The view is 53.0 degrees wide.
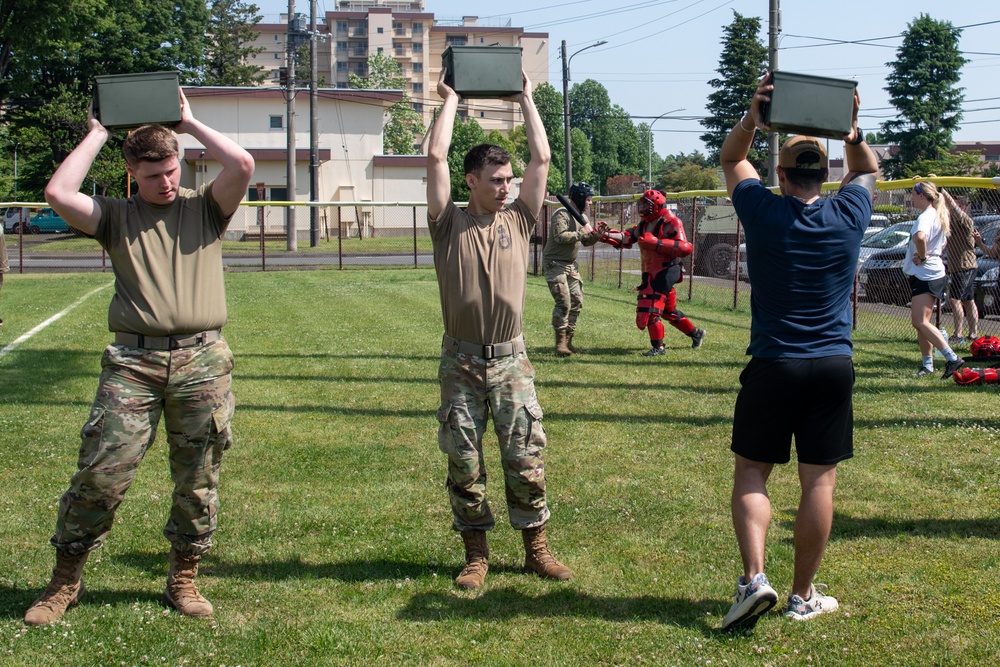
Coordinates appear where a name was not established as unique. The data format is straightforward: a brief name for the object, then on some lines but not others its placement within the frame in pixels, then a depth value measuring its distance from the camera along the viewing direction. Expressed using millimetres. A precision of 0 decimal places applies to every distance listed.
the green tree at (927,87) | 59531
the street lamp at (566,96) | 42859
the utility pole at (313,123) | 38812
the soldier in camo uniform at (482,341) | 4652
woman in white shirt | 9844
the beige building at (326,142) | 53438
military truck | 20719
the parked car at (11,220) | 49866
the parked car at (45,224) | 49969
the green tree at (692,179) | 65250
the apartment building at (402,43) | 117250
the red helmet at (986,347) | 9648
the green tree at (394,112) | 80375
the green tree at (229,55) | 70500
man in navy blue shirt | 3973
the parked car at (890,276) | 13118
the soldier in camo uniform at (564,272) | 11625
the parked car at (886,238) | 16533
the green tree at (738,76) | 60469
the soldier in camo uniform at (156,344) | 4160
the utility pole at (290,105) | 37688
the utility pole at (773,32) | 25234
